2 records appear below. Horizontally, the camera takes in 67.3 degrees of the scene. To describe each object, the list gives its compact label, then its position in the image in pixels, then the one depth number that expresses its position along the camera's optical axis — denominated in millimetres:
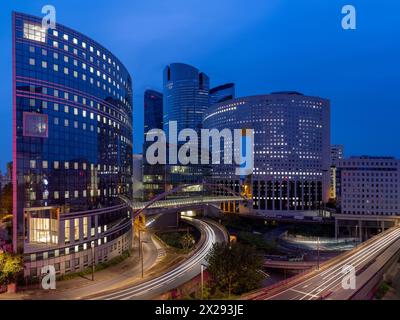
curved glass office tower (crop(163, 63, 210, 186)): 196750
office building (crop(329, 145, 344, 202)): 180425
